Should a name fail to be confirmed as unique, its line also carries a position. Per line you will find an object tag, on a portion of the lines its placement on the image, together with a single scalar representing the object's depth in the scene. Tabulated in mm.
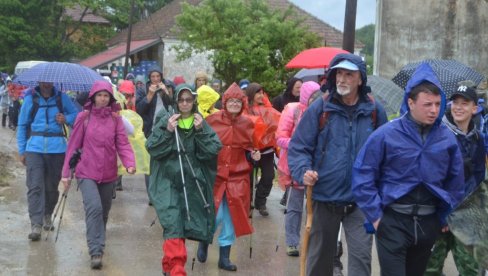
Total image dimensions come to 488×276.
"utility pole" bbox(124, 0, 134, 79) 35128
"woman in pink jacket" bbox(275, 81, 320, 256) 7926
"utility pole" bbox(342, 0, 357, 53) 11242
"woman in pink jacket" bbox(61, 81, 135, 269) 7406
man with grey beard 5387
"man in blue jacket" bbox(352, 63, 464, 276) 4801
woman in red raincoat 7438
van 36594
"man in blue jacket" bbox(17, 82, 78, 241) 8383
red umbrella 9977
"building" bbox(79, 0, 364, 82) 40447
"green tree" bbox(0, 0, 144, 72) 47406
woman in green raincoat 6473
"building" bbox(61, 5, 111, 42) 51594
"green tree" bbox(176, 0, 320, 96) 23156
